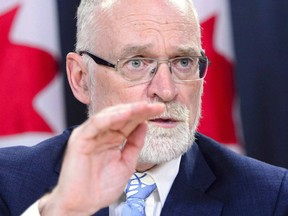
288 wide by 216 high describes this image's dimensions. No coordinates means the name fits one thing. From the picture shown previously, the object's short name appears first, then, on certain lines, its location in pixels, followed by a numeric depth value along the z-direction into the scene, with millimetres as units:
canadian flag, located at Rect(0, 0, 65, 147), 5059
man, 3709
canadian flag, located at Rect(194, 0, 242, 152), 5211
